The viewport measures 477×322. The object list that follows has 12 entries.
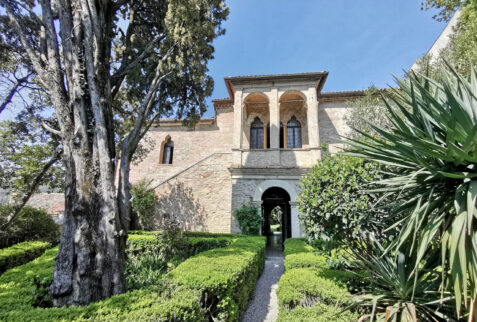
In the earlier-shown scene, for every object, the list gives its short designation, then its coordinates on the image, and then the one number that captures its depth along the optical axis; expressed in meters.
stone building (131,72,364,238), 11.99
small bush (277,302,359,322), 2.96
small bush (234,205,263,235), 11.08
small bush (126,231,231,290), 7.23
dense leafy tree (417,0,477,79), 7.45
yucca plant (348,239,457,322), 2.55
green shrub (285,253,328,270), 4.98
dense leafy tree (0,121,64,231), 11.95
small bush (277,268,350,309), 3.43
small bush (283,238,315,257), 6.65
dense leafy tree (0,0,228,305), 4.16
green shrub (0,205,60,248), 9.77
